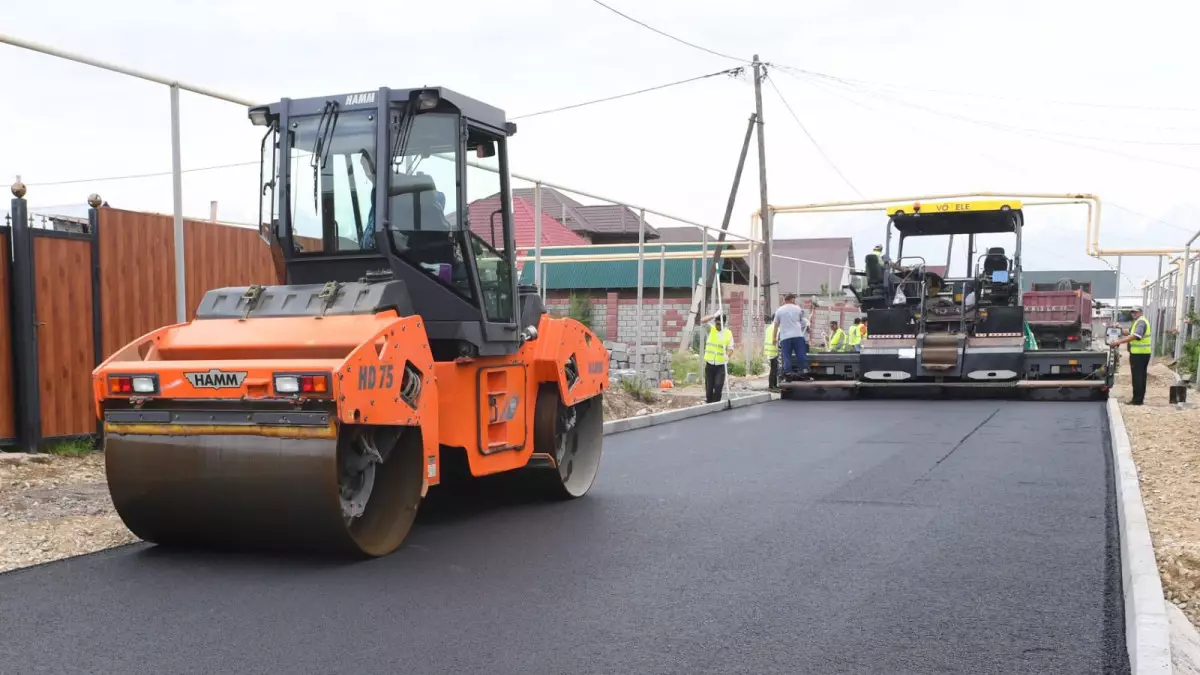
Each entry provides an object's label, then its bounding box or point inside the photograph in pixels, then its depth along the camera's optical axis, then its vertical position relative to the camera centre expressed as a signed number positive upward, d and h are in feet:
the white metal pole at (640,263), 47.78 +0.89
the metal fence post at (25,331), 24.54 -1.36
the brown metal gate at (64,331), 25.22 -1.41
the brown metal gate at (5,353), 24.50 -1.87
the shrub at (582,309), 81.05 -2.10
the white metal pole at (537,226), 37.97 +2.00
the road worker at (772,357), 57.82 -3.95
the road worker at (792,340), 55.06 -2.84
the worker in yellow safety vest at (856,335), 64.13 -3.04
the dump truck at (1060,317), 70.90 -1.87
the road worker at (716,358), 49.03 -3.40
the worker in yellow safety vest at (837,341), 65.51 -3.45
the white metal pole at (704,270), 55.15 +0.73
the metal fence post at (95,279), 26.40 -0.14
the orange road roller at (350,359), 16.34 -1.38
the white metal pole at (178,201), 24.75 +1.75
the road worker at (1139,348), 48.11 -2.57
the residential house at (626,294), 81.51 -0.98
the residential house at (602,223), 131.95 +7.38
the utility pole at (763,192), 82.38 +7.31
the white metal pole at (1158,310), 98.45 -1.77
